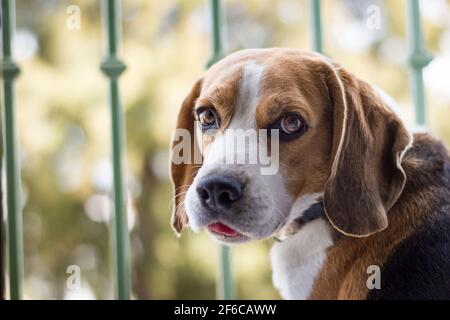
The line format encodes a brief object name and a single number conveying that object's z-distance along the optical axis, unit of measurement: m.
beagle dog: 0.84
